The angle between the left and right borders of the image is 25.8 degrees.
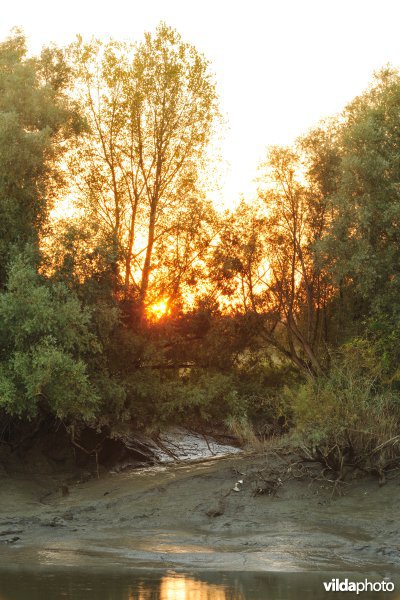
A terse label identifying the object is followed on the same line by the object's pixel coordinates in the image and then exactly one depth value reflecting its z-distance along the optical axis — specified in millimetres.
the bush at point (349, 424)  20984
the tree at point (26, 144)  25906
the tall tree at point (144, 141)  30266
